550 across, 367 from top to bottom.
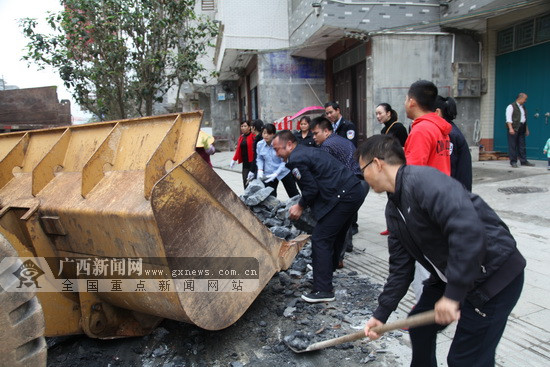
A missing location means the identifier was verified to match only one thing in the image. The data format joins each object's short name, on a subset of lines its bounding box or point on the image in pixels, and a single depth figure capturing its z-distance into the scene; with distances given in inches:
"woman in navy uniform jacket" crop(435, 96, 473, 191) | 134.8
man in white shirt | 338.3
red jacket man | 115.8
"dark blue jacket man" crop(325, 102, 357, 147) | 218.4
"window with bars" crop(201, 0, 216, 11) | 737.0
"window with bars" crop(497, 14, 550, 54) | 341.1
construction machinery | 92.7
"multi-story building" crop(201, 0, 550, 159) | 355.6
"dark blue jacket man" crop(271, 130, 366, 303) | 140.1
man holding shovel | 61.1
